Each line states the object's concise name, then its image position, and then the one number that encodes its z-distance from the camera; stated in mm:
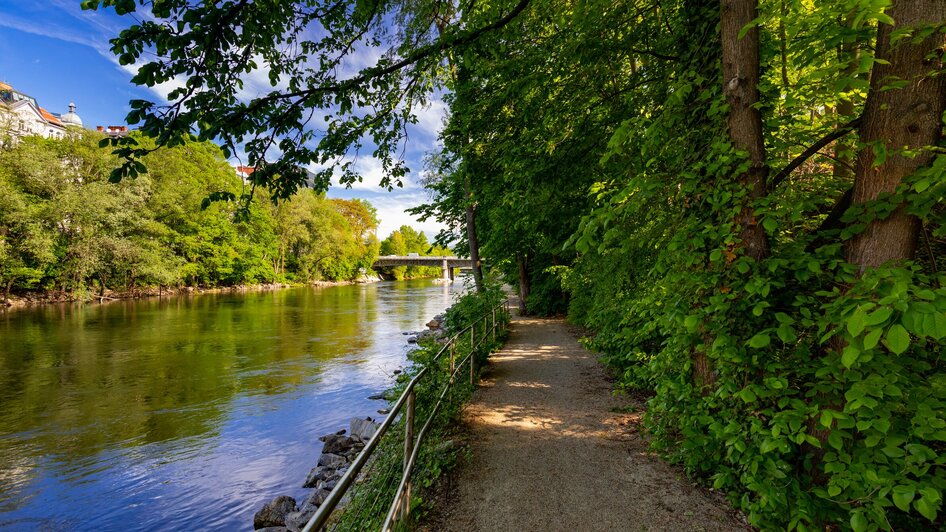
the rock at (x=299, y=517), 4883
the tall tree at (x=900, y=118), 2252
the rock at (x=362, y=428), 7211
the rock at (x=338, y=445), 7098
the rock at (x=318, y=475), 6211
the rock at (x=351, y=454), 6641
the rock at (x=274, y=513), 5215
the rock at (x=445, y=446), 4479
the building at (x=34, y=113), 42781
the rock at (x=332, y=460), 6498
